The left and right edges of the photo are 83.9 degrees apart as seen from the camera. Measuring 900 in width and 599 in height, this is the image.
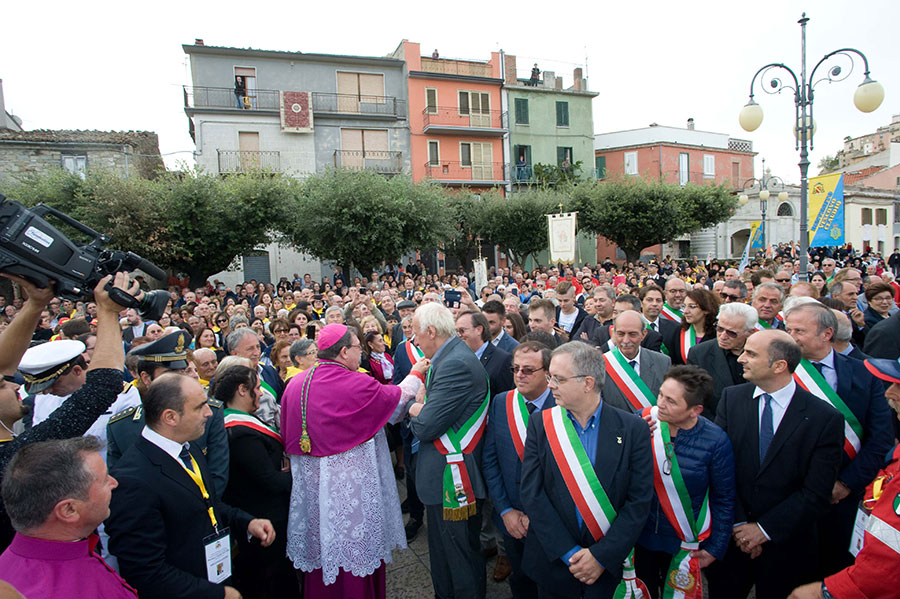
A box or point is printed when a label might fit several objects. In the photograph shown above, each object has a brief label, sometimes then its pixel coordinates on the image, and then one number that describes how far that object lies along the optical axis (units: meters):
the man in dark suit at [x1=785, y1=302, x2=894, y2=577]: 2.91
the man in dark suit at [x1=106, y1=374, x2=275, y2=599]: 2.02
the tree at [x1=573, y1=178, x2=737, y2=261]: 23.06
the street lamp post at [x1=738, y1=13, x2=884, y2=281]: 9.25
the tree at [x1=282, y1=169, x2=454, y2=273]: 17.22
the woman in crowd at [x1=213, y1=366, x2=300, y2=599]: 2.88
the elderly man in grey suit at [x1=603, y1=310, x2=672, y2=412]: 3.51
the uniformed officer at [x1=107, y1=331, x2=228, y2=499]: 2.54
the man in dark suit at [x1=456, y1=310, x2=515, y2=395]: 3.61
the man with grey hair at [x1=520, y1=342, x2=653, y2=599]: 2.35
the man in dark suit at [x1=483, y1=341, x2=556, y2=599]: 2.93
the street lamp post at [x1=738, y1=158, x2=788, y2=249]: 15.70
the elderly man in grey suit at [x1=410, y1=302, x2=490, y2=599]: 2.97
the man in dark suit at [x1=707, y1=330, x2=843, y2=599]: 2.57
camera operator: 1.91
